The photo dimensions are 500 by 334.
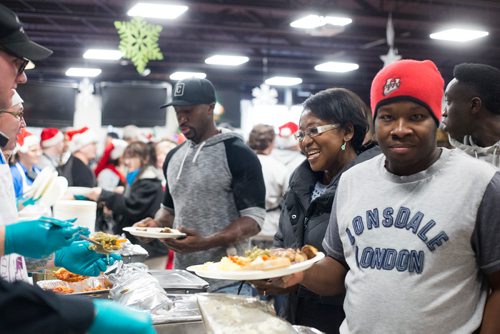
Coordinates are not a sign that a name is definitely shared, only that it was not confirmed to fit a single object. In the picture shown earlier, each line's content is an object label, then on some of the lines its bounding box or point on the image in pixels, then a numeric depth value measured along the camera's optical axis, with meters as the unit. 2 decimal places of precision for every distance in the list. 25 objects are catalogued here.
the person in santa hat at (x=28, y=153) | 5.93
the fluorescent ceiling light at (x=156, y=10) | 8.87
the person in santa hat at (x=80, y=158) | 6.53
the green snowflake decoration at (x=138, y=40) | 7.55
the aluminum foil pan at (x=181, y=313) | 1.81
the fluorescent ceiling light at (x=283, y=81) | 18.20
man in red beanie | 1.66
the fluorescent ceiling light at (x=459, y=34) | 10.74
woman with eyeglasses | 2.32
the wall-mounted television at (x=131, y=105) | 11.90
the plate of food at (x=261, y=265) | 1.62
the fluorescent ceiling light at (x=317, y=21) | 9.95
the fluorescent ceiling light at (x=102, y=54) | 14.02
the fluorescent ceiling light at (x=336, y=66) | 15.50
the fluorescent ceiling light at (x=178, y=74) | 17.27
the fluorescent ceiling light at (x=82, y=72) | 17.15
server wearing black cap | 1.19
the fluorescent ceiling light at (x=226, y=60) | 14.44
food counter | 1.65
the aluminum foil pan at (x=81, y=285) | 2.46
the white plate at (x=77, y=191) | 4.57
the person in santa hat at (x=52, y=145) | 7.10
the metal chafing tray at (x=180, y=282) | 2.35
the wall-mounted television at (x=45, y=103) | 10.73
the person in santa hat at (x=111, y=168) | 7.00
